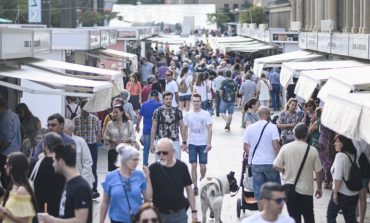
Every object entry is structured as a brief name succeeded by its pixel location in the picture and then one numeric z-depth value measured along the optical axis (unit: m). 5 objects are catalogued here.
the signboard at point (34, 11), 55.31
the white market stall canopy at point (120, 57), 31.32
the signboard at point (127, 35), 42.83
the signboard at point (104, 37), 30.78
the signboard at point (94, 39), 27.35
